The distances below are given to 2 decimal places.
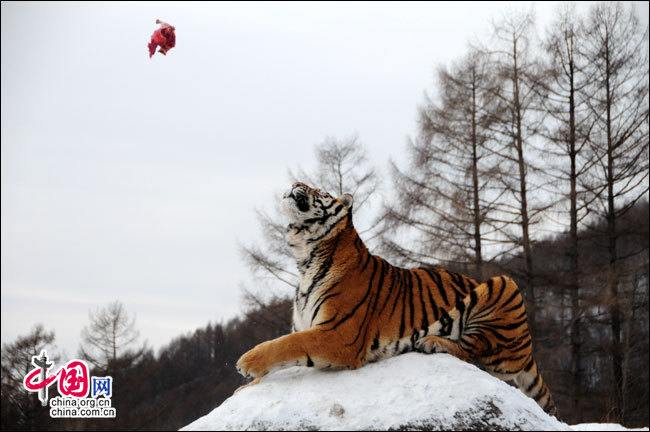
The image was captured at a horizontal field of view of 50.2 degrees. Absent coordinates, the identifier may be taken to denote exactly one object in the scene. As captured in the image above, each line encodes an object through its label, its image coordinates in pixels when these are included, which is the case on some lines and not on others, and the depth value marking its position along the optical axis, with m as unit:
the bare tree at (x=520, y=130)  17.70
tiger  5.42
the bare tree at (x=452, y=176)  17.70
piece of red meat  6.15
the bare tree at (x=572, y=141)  17.66
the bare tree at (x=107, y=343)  20.28
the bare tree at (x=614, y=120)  18.31
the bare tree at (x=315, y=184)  17.48
